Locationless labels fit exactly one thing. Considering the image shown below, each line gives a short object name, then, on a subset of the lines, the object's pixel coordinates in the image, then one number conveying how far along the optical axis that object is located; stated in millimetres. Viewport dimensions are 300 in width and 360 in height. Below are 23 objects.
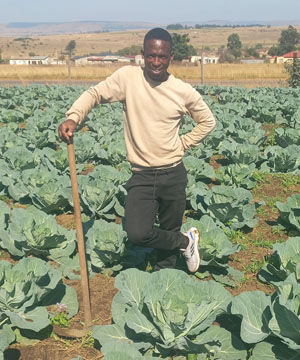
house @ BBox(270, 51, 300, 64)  67812
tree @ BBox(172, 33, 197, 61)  66812
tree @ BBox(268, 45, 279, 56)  93975
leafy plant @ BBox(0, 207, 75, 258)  4621
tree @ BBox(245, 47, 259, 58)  98062
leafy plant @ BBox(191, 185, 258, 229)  5477
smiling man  3605
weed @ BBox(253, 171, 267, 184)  7613
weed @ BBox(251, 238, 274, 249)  5375
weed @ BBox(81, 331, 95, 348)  3510
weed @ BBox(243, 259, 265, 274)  4782
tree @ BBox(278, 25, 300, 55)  90169
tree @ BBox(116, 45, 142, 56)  118106
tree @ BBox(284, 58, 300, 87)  24656
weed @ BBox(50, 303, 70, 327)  3723
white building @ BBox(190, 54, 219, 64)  99412
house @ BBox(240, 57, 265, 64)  78625
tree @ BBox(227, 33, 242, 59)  105575
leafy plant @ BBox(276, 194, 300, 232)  5361
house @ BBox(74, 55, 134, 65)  81212
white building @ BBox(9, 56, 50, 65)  93544
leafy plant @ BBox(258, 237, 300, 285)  3836
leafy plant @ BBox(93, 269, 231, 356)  2984
